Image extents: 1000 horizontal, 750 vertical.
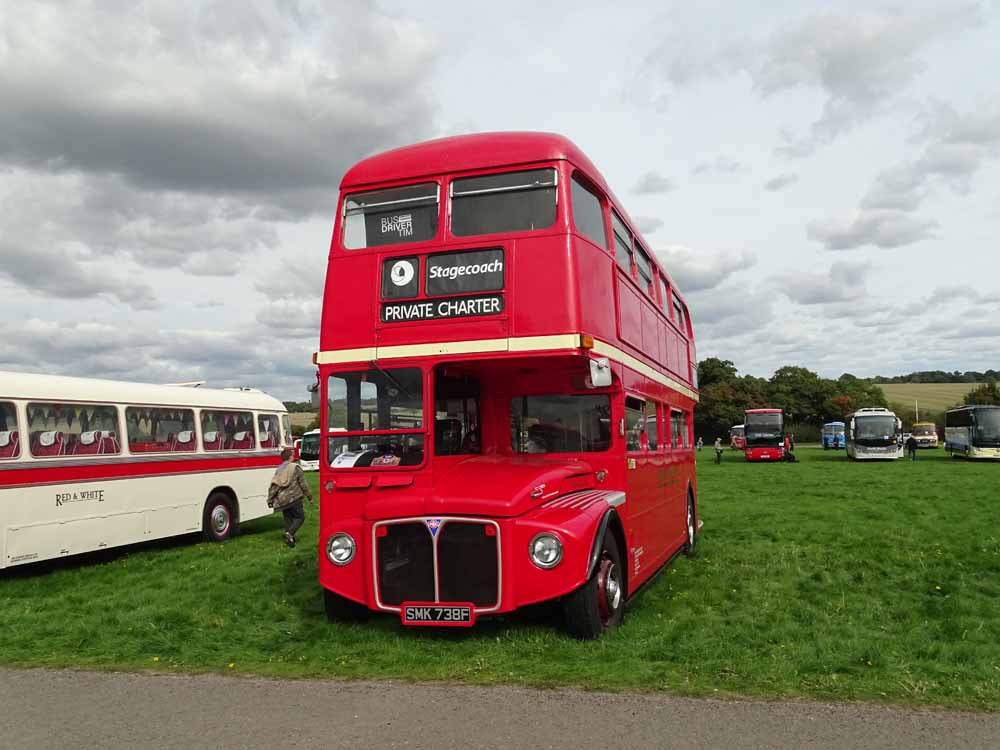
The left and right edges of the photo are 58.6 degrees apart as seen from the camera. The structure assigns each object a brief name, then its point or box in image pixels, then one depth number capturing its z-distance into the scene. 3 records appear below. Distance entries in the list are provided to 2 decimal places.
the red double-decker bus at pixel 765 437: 49.59
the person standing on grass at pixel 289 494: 14.86
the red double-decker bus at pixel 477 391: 7.39
